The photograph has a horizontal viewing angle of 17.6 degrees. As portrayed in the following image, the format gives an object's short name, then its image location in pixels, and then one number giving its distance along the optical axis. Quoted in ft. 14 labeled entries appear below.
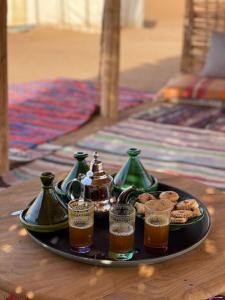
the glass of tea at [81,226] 4.21
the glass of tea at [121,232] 4.15
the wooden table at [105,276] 3.87
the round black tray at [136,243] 4.10
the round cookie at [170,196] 4.75
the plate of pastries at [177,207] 4.45
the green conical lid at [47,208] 4.42
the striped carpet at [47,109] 9.11
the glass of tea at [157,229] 4.20
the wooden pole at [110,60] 10.01
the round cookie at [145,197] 4.67
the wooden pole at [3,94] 7.04
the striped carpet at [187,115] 10.08
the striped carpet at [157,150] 7.84
